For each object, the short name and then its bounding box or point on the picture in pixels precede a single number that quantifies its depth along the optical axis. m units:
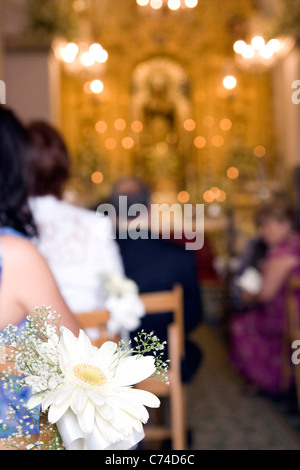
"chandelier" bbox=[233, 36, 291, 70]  8.08
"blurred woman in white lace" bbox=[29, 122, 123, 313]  2.44
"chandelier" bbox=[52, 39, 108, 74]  7.99
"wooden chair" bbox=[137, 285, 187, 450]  2.31
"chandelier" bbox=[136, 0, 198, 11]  7.79
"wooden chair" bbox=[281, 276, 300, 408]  3.48
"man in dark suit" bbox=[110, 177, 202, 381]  2.96
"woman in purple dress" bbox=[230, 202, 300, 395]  3.77
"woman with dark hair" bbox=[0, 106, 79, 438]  1.17
